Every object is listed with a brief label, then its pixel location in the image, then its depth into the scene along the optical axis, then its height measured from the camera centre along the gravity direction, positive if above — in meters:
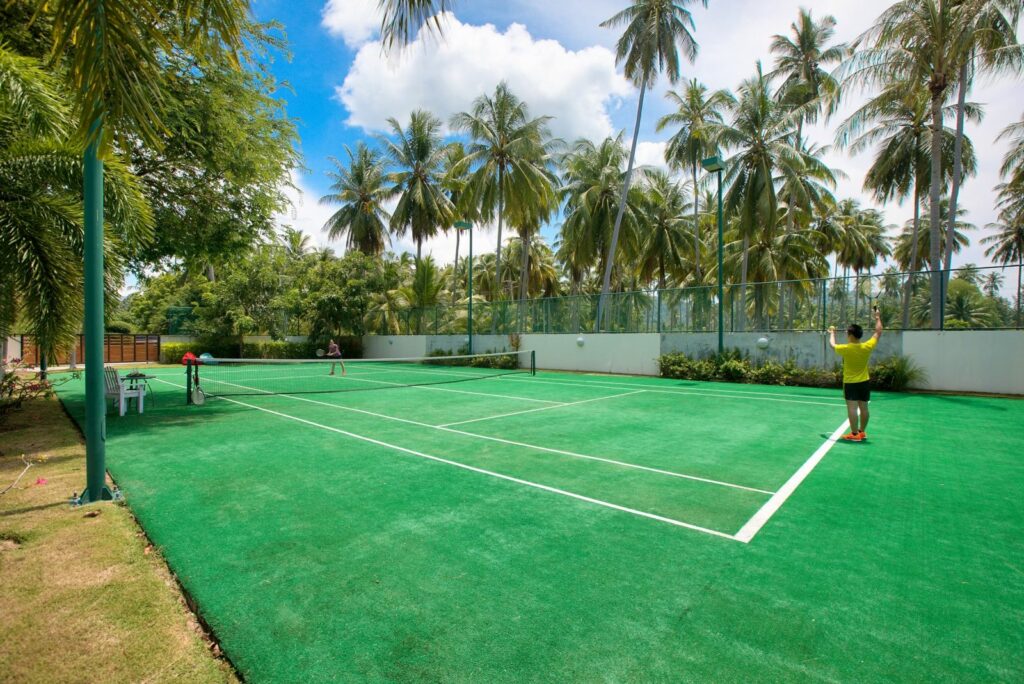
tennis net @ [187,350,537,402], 15.62 -1.50
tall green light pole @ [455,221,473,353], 24.88 +4.98
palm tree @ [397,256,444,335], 32.19 +3.20
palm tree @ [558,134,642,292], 31.66 +8.62
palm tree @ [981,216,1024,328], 40.44 +8.58
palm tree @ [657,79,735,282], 30.11 +13.45
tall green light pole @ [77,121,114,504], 4.81 +0.04
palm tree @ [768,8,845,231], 31.33 +18.22
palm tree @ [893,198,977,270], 53.31 +10.70
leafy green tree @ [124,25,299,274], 10.09 +3.70
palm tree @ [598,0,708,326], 25.58 +15.34
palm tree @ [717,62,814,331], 28.16 +10.53
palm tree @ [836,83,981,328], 22.05 +9.94
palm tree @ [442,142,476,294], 29.91 +9.98
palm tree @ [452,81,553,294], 28.80 +10.31
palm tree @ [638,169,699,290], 35.81 +7.39
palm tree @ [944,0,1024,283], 16.84 +10.32
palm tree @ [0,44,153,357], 6.09 +1.42
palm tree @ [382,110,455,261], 35.69 +11.45
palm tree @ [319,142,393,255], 39.50 +10.27
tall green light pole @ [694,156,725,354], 17.12 +5.99
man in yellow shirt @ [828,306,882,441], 7.82 -0.53
